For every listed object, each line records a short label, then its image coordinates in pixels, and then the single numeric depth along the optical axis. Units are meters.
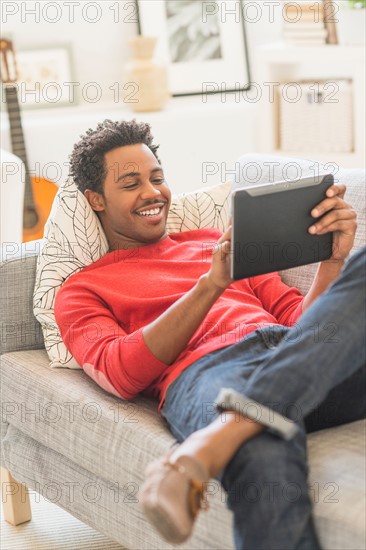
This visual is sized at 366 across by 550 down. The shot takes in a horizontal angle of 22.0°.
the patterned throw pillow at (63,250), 2.00
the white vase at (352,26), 3.46
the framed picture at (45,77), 3.76
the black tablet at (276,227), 1.66
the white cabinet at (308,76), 3.53
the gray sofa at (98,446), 1.49
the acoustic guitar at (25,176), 3.51
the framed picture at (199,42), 3.85
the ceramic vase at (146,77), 3.71
